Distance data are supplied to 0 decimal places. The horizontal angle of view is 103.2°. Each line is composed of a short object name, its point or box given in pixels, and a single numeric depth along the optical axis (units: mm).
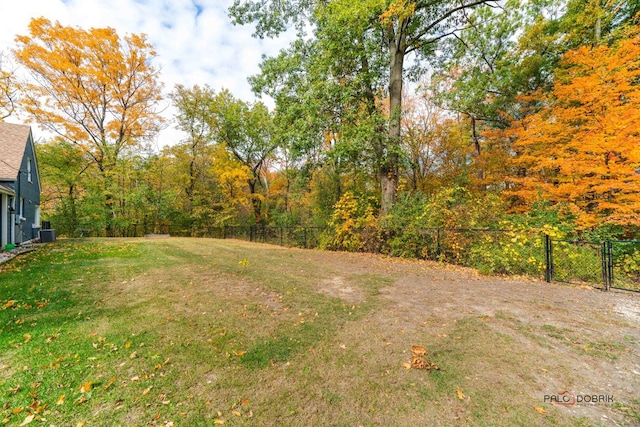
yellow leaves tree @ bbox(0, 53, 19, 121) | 15578
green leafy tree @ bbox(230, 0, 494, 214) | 9258
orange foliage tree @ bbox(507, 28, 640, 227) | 7328
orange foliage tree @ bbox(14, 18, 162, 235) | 16344
